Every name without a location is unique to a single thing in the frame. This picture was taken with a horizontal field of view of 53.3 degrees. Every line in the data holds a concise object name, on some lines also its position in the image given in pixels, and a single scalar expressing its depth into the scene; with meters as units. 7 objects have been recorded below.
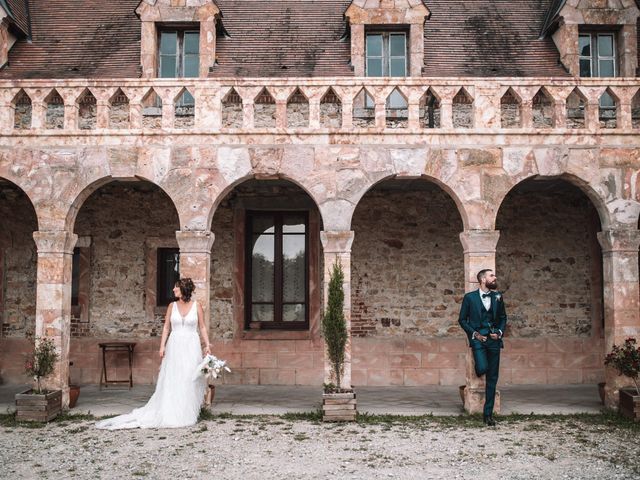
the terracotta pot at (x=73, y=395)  8.47
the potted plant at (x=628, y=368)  7.64
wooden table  10.33
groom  7.58
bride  7.48
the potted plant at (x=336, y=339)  7.82
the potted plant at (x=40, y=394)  7.69
